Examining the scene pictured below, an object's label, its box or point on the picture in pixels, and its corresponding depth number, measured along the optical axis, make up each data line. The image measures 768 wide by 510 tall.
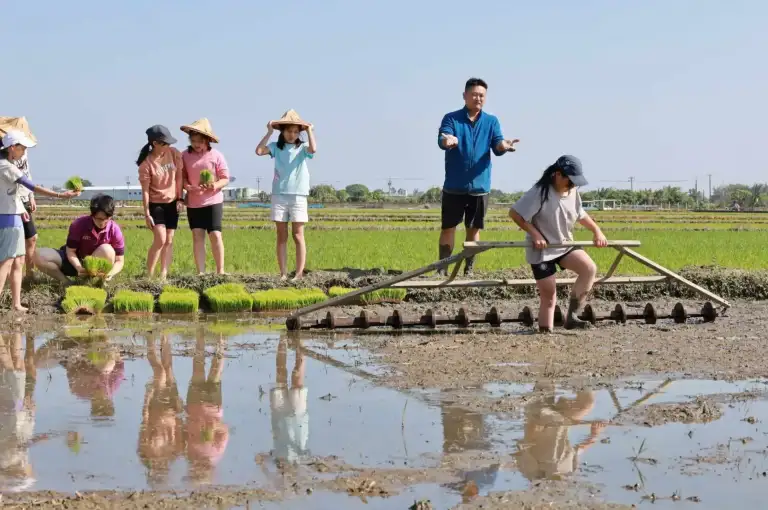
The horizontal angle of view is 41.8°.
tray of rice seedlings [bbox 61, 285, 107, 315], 8.61
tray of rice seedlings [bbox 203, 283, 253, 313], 9.02
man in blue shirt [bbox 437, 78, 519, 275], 10.12
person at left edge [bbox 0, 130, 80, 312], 8.27
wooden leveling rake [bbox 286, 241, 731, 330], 7.61
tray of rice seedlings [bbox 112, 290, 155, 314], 8.77
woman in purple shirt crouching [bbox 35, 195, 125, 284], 9.29
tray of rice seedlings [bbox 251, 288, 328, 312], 9.09
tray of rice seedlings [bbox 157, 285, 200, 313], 8.86
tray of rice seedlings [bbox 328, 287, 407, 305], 9.29
